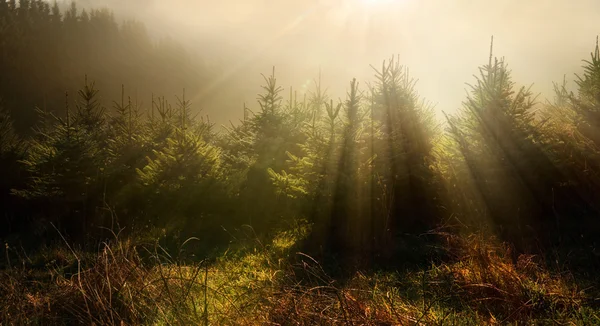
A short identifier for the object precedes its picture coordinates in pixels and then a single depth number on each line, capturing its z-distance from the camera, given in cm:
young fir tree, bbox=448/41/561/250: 1084
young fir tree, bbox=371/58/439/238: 1196
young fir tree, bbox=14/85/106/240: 1516
